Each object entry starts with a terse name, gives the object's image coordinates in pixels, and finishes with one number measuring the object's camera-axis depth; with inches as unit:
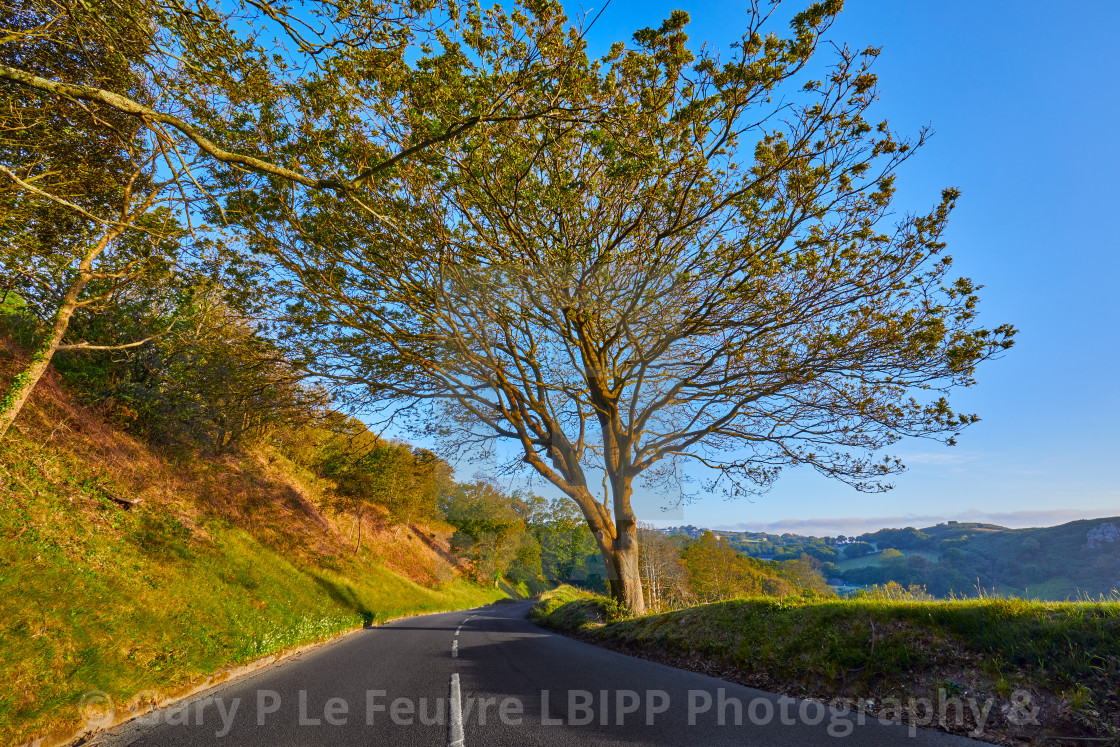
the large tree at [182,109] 225.6
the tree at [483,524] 2155.5
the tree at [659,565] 2094.4
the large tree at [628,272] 299.6
